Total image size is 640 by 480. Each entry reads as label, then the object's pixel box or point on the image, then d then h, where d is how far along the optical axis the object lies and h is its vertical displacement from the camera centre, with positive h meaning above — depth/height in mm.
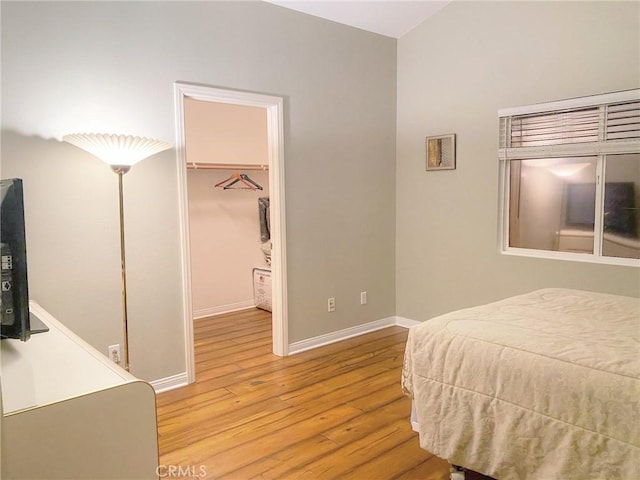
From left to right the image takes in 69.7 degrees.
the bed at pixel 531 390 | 1604 -729
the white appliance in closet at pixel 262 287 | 5246 -923
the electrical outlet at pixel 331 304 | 4168 -888
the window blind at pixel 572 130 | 3170 +555
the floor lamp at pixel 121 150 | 2518 +335
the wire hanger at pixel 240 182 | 5262 +290
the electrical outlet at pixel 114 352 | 2953 -918
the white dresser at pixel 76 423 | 1146 -563
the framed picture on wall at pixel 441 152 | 4121 +488
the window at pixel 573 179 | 3225 +195
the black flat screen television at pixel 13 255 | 1417 -138
